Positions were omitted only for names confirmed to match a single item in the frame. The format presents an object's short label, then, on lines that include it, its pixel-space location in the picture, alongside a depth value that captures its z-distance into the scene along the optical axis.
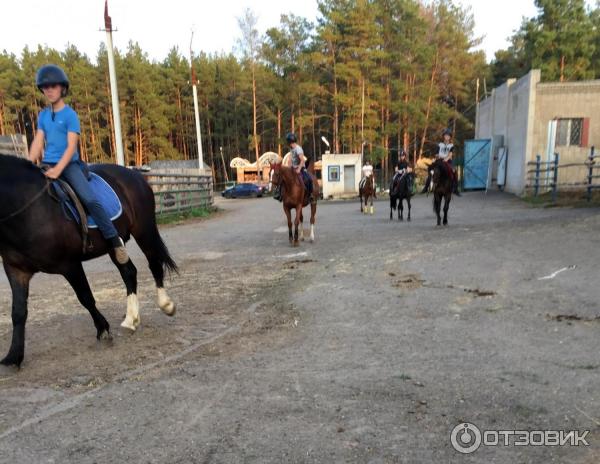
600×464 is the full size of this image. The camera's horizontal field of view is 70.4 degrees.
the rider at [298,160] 9.48
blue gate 24.66
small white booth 29.34
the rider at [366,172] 17.28
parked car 39.06
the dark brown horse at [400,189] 13.61
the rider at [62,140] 3.78
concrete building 19.03
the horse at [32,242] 3.45
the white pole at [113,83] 15.90
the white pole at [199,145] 23.78
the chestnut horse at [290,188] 9.16
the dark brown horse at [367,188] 17.03
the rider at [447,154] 11.10
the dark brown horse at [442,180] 10.96
